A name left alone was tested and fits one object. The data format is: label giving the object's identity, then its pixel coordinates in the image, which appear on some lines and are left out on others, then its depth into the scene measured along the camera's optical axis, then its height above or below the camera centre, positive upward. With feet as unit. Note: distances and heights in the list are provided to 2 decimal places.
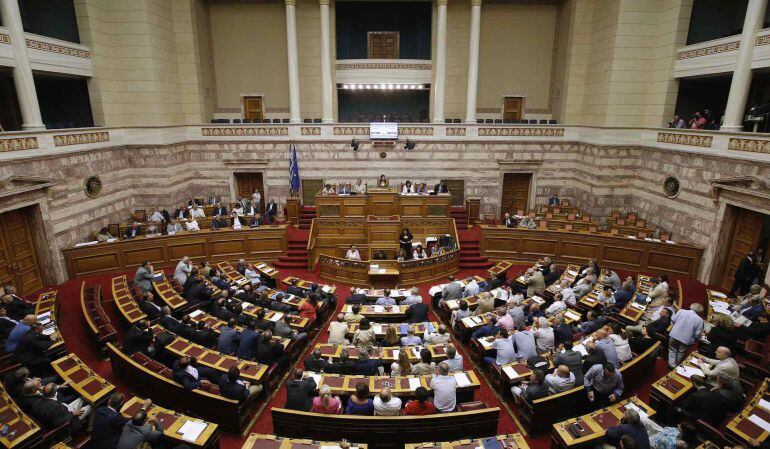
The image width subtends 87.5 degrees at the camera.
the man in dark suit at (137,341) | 25.85 -13.21
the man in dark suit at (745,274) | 35.60 -11.96
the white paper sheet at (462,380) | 22.25 -13.54
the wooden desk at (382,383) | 21.72 -13.55
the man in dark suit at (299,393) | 20.97 -13.32
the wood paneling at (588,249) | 43.29 -12.93
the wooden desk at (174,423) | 18.63 -13.74
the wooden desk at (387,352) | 25.12 -13.63
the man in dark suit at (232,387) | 21.43 -13.29
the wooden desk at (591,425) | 18.35 -13.42
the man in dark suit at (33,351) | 24.41 -13.21
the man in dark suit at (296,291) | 36.42 -14.09
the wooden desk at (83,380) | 21.50 -13.56
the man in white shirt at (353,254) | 45.14 -13.29
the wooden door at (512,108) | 67.36 +4.43
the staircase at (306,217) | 55.06 -11.43
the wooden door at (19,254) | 36.22 -11.29
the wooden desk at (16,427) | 17.61 -13.22
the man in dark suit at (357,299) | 34.32 -13.88
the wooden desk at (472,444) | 17.87 -13.56
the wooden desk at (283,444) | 17.80 -13.61
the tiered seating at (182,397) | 21.66 -14.41
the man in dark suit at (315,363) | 23.99 -13.50
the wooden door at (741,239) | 37.40 -9.53
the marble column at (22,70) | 37.81 +5.79
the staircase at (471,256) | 48.65 -14.71
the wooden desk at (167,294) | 32.83 -13.50
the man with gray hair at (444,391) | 20.71 -12.92
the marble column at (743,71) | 38.27 +6.46
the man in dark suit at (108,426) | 18.44 -13.22
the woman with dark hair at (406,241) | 47.62 -12.64
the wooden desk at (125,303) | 30.25 -13.27
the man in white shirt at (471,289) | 35.58 -13.41
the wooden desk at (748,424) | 17.85 -12.89
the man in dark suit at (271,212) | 55.62 -10.91
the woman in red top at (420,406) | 20.02 -13.30
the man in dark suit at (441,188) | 54.93 -7.25
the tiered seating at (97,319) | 28.37 -13.63
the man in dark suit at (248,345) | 25.95 -13.42
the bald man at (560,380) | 21.34 -12.84
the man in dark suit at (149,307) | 30.75 -13.19
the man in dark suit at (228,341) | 26.40 -13.45
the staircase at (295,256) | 48.62 -14.85
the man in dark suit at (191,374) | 21.82 -13.30
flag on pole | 58.49 -5.63
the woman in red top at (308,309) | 32.03 -13.91
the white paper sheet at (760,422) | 18.25 -12.86
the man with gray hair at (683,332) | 26.04 -12.51
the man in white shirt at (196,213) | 53.67 -10.57
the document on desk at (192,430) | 18.69 -13.84
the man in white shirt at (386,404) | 19.62 -12.99
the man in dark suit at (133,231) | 46.75 -11.34
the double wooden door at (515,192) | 62.13 -8.69
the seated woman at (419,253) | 45.93 -13.39
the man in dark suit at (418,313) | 31.32 -13.62
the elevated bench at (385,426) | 19.60 -14.18
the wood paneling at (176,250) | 42.63 -13.27
